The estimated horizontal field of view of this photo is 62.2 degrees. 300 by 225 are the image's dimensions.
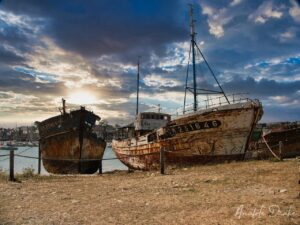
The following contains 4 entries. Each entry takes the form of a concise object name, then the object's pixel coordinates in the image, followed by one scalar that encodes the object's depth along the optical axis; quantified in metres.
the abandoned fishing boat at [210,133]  13.35
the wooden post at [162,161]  10.24
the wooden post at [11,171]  9.24
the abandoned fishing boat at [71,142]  16.34
